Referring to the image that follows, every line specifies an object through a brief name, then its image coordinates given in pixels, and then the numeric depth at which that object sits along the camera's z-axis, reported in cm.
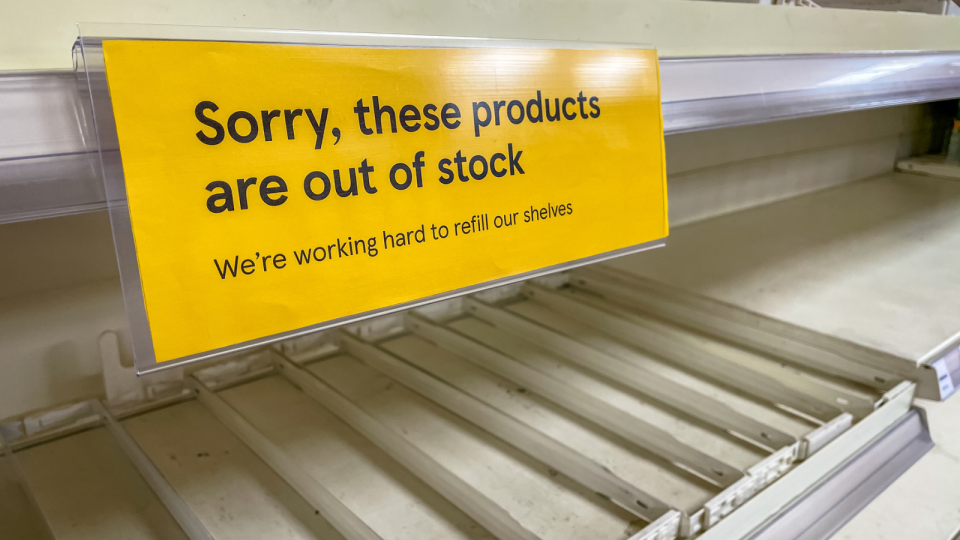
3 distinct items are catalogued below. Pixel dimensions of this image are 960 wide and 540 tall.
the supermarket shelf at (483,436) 61
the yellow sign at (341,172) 35
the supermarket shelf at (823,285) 88
